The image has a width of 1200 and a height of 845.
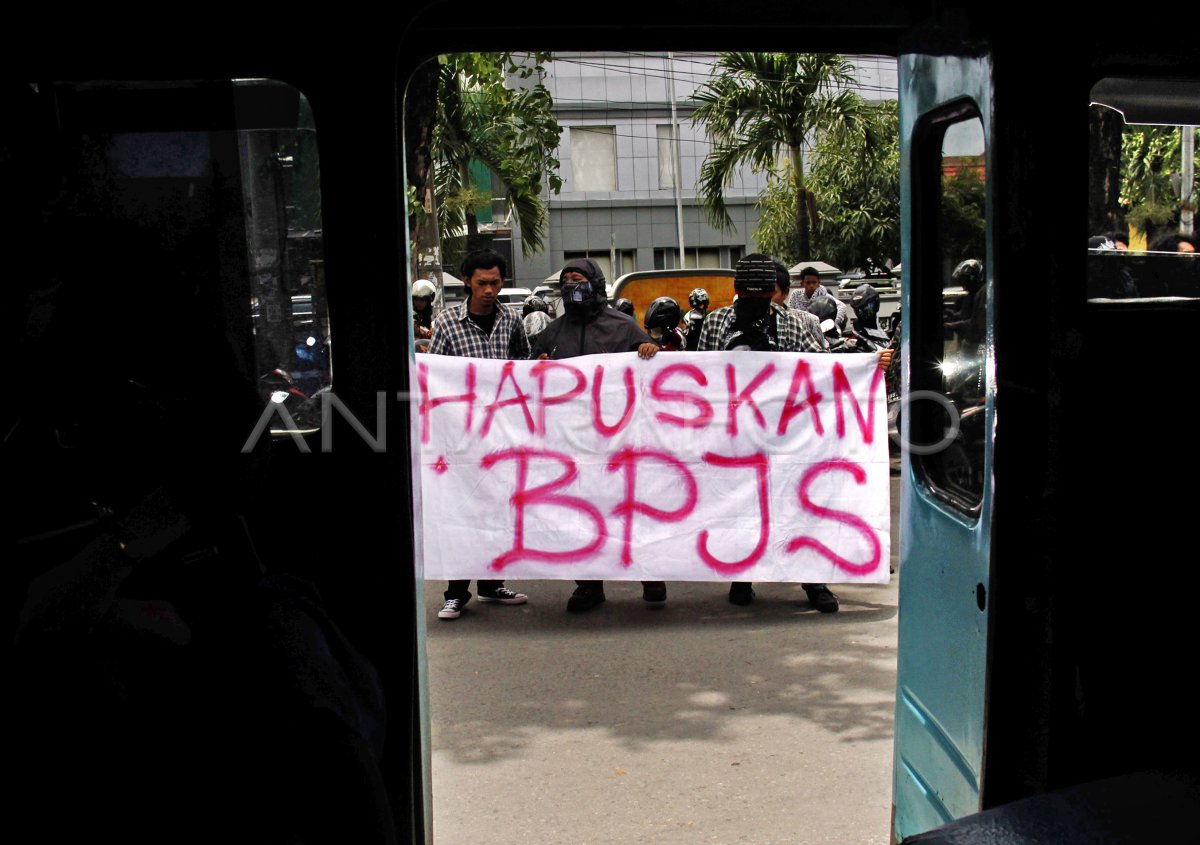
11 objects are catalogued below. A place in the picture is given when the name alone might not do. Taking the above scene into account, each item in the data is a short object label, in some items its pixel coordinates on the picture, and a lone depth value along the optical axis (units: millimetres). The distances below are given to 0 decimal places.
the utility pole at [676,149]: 44750
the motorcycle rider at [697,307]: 13383
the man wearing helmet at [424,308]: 11539
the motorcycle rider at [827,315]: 12375
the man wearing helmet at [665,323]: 10930
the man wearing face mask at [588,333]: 7180
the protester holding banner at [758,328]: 7250
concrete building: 44719
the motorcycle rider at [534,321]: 12188
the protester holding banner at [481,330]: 7363
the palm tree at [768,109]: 25281
